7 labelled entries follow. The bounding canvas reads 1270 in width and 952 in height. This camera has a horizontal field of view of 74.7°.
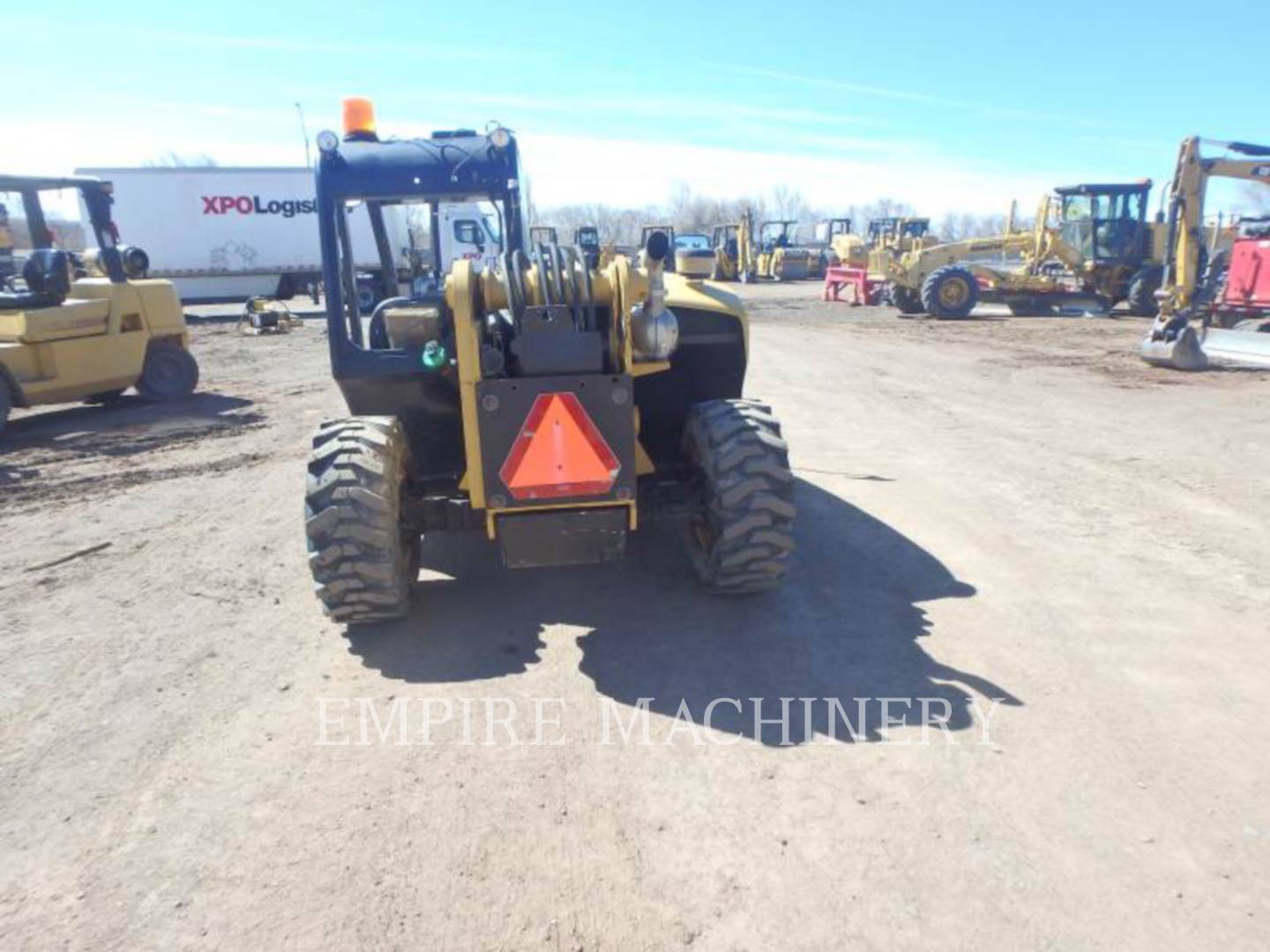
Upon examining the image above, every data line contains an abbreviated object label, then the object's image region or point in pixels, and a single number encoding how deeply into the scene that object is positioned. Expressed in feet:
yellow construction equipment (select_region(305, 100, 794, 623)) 12.57
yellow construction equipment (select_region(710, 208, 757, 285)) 121.80
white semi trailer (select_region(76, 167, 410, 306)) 78.48
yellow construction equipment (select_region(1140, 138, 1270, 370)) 41.29
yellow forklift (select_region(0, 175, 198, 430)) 29.53
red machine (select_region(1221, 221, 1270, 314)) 45.80
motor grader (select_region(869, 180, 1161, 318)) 66.39
